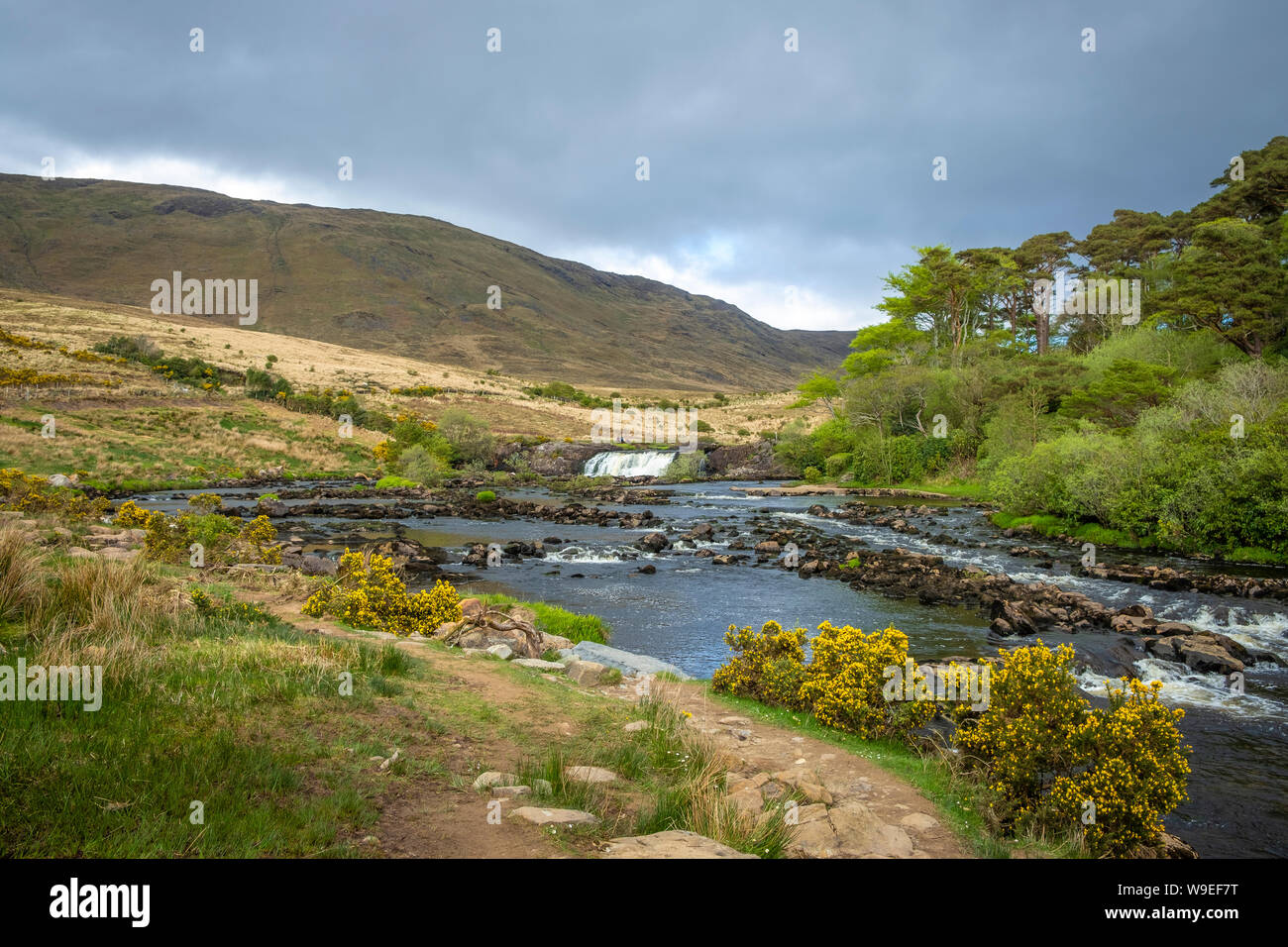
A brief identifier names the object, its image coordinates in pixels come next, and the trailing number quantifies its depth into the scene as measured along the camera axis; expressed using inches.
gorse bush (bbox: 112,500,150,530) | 803.4
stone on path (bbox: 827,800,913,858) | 215.0
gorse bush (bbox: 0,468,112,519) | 800.3
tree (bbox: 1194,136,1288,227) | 1675.7
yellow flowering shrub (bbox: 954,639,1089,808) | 265.6
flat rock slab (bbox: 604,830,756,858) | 173.3
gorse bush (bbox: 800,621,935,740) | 350.9
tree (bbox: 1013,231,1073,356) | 2176.4
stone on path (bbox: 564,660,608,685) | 417.4
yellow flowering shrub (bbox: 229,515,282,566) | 712.4
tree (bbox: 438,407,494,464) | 2383.1
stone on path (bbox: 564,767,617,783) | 230.5
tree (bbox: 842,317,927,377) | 2511.1
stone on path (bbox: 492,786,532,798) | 208.7
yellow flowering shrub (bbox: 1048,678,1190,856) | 241.0
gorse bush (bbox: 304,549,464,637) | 484.7
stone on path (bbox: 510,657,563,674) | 425.7
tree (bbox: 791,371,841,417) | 2657.5
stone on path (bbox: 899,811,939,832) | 242.2
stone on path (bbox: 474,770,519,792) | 214.4
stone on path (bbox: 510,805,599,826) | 190.4
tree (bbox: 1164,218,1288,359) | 1379.2
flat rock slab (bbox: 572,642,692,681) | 470.0
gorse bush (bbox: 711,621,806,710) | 406.9
